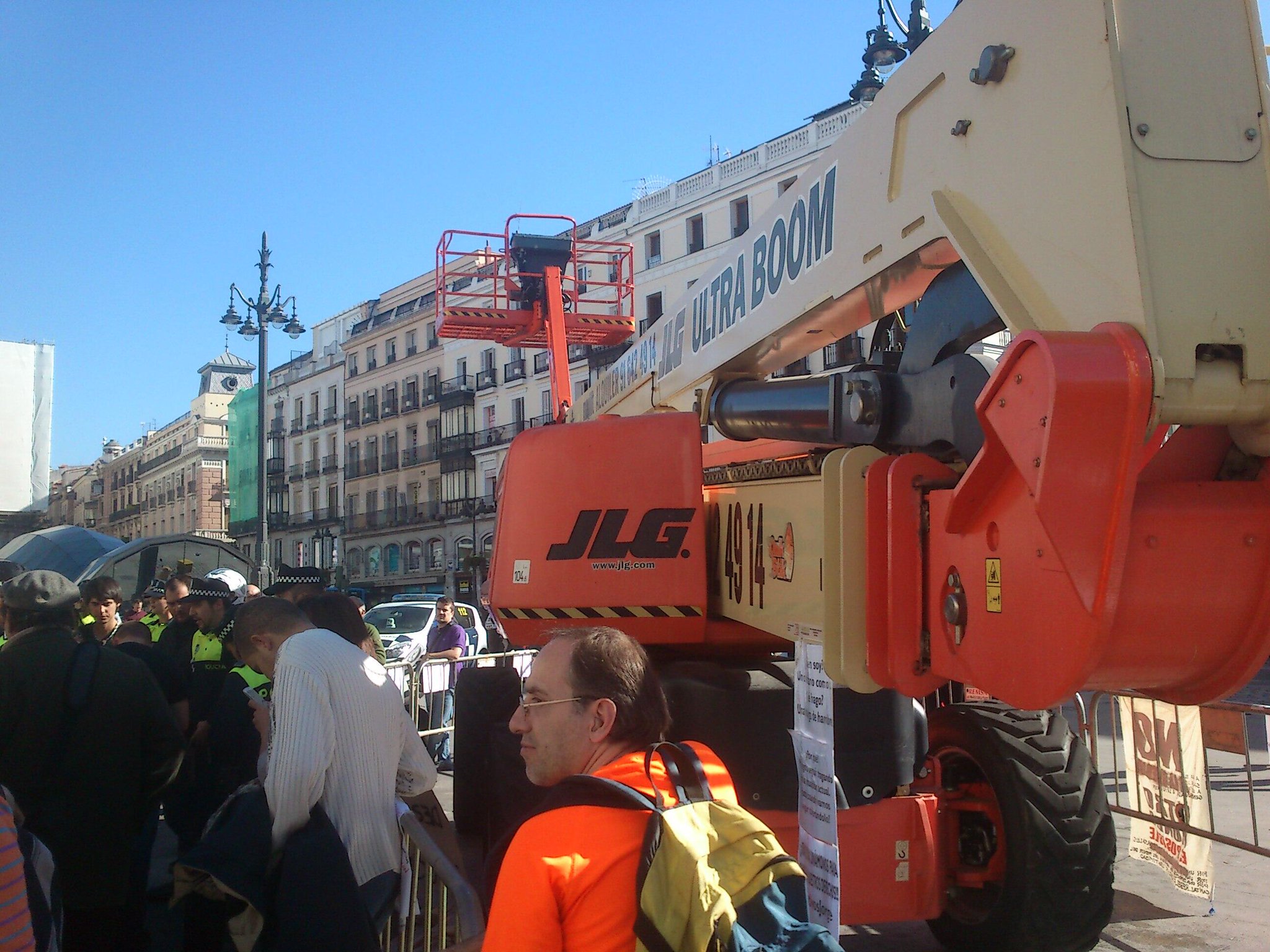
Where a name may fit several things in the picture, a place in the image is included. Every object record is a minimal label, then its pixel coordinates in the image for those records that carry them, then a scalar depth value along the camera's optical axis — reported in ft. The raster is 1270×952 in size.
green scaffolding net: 134.10
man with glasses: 5.47
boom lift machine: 6.60
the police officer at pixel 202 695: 19.90
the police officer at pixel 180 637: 22.70
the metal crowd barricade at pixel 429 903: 8.97
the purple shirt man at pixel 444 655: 34.45
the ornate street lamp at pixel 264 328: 60.75
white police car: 48.26
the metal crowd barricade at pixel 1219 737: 17.79
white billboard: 123.34
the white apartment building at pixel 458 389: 113.19
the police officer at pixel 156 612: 29.37
